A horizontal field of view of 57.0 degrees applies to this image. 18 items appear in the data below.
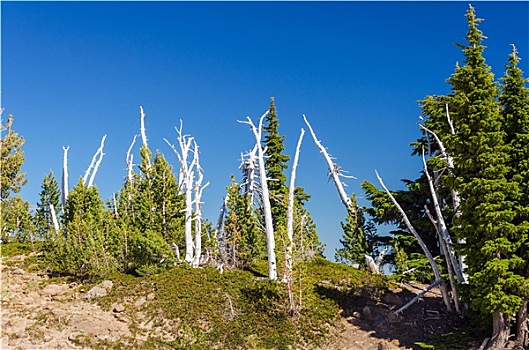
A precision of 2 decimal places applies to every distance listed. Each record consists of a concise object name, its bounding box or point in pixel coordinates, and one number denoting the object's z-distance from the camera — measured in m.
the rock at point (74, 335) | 17.84
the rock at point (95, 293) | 22.38
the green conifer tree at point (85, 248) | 24.38
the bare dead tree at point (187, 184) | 28.23
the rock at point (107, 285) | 23.16
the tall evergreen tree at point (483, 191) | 15.78
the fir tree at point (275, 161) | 33.50
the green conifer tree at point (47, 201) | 37.25
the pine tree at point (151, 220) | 25.14
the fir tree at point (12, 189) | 34.94
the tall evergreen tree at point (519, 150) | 16.17
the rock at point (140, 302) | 21.70
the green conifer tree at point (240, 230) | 27.77
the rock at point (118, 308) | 21.04
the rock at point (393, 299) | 22.11
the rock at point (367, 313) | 21.06
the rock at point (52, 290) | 22.98
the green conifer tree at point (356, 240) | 27.56
